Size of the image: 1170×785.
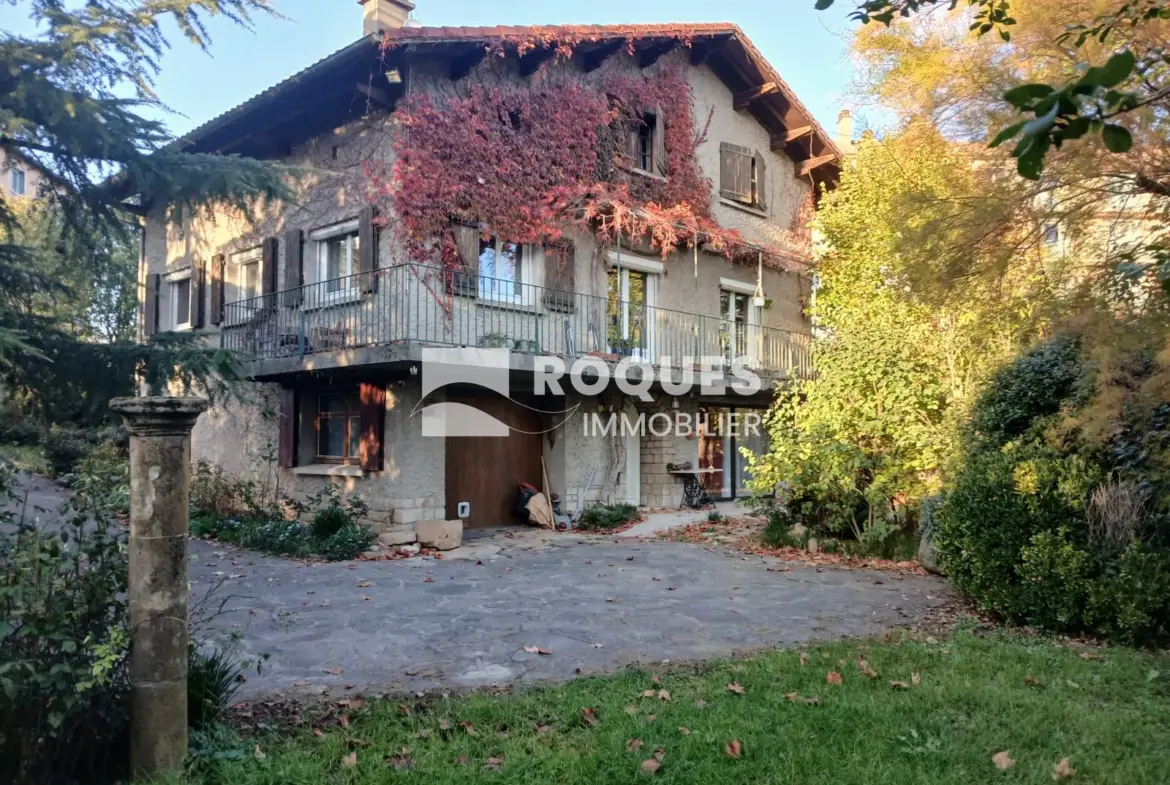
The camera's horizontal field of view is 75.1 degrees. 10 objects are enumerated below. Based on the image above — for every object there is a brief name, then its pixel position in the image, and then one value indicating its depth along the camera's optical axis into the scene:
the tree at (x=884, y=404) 8.91
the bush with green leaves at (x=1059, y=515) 5.34
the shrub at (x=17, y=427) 7.10
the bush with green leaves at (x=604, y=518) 12.20
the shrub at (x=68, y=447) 16.19
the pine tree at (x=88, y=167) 5.84
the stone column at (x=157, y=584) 3.15
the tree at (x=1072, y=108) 1.40
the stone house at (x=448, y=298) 10.45
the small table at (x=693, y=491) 14.16
